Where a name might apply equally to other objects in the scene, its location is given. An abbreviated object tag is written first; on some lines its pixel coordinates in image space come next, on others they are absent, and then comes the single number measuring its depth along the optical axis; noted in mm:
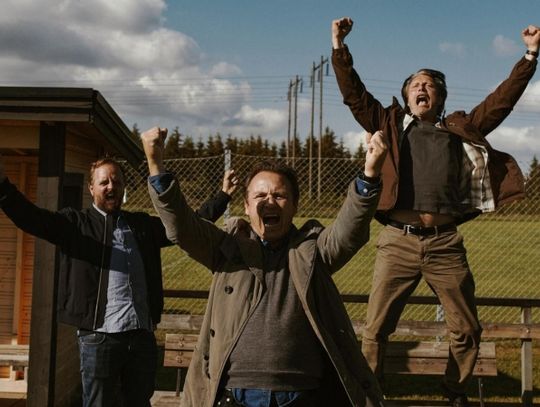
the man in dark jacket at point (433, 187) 4156
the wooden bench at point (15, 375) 6109
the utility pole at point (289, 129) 54069
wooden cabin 4727
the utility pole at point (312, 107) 48781
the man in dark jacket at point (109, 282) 3791
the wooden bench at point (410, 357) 5113
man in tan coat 2400
